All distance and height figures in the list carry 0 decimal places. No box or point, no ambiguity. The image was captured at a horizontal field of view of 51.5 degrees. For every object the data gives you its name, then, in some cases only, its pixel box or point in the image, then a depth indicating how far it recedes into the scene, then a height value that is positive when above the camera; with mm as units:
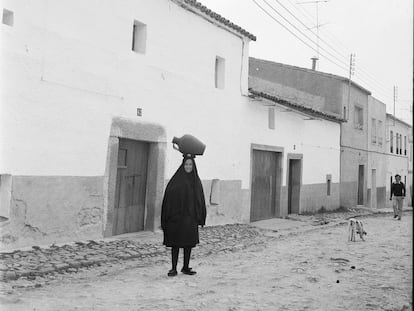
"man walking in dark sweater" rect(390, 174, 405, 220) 14992 -92
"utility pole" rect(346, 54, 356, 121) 20556 +5203
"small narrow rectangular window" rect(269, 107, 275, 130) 13586 +2106
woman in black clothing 5566 -420
